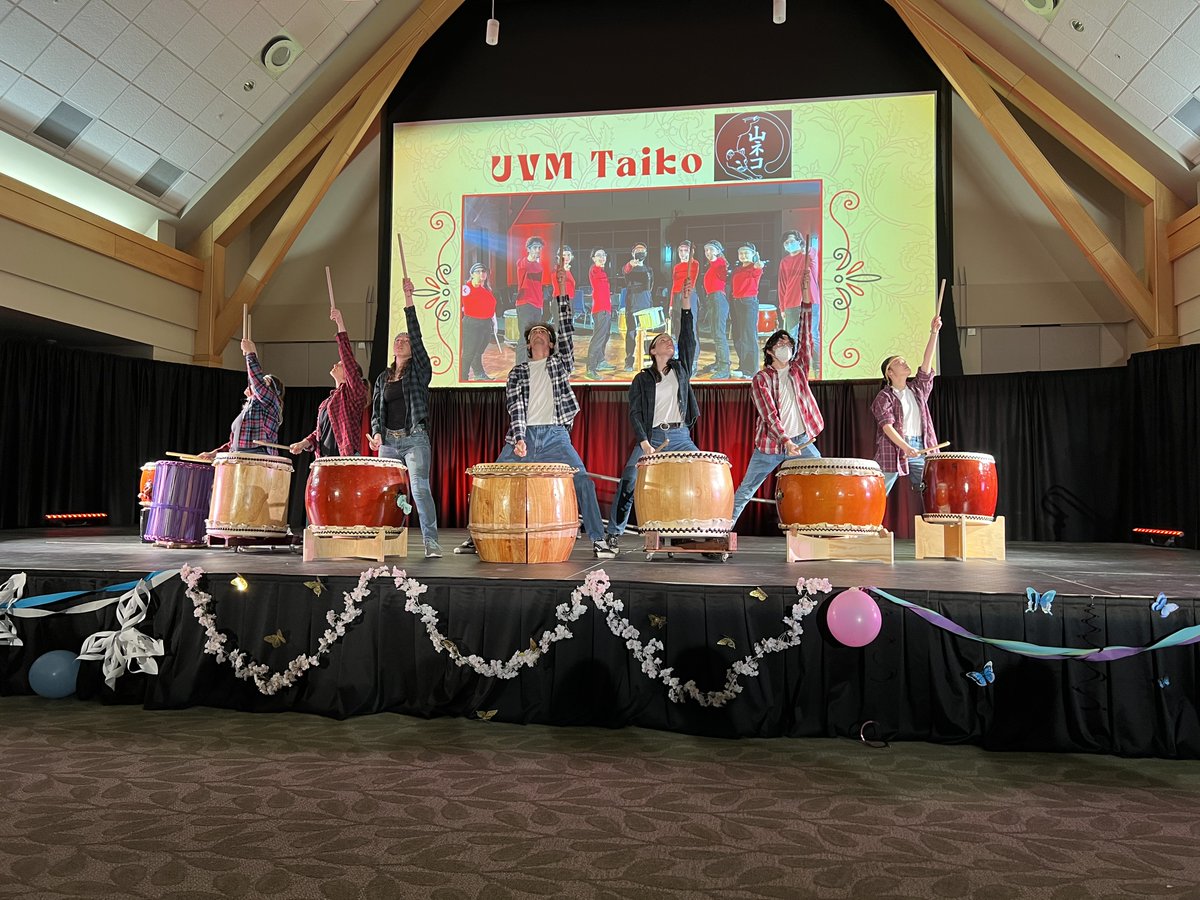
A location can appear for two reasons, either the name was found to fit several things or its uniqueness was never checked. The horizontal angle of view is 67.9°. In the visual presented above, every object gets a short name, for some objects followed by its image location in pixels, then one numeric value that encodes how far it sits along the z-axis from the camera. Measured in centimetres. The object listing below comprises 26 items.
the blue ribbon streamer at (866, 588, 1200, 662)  284
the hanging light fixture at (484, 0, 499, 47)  779
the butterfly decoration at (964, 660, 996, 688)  307
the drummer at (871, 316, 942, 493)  586
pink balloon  308
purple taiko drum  616
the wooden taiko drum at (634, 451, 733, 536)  467
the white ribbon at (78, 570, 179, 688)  354
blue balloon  362
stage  309
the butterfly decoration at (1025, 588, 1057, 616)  311
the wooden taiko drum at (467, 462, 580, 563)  433
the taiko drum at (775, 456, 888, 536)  461
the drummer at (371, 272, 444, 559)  512
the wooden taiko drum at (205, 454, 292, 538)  520
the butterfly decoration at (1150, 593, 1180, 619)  303
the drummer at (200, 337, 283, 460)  618
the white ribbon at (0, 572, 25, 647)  365
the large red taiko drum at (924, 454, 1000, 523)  523
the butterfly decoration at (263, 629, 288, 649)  355
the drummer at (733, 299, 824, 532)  529
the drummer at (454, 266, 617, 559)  516
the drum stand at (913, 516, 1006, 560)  519
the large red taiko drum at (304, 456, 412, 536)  468
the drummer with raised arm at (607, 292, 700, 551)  552
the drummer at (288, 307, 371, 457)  571
